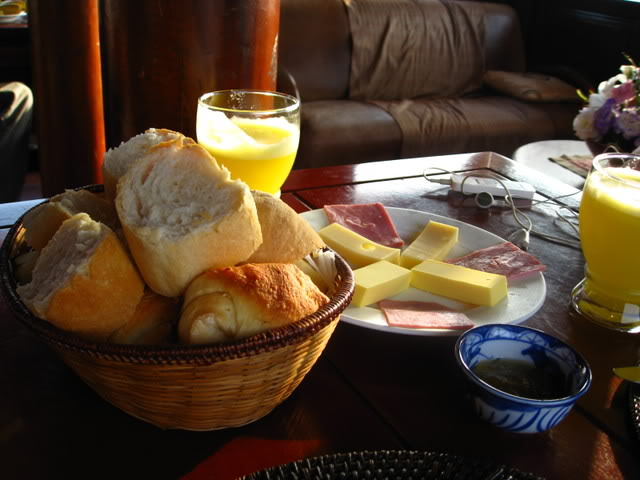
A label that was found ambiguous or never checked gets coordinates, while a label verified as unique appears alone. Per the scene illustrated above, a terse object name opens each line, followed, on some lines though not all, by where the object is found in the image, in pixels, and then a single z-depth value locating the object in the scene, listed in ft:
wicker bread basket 1.52
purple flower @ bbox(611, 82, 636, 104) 5.61
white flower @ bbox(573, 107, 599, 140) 6.17
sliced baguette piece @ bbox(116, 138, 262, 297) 1.71
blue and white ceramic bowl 1.82
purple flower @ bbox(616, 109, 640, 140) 5.57
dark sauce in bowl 1.98
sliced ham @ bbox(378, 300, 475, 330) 2.31
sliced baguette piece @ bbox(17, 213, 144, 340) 1.61
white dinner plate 2.32
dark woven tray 1.62
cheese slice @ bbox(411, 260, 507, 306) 2.58
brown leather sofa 9.94
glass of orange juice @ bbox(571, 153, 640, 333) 2.56
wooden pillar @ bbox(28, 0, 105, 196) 5.13
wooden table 1.74
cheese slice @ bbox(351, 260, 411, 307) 2.47
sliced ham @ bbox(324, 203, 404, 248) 3.19
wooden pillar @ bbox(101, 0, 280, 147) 4.40
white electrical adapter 3.99
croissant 1.64
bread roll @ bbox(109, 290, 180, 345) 1.72
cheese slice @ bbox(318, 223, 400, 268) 2.88
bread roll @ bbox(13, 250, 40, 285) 1.96
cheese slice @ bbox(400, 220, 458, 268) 2.98
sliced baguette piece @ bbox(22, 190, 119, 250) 1.97
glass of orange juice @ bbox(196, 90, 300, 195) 3.12
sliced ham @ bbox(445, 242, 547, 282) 2.84
